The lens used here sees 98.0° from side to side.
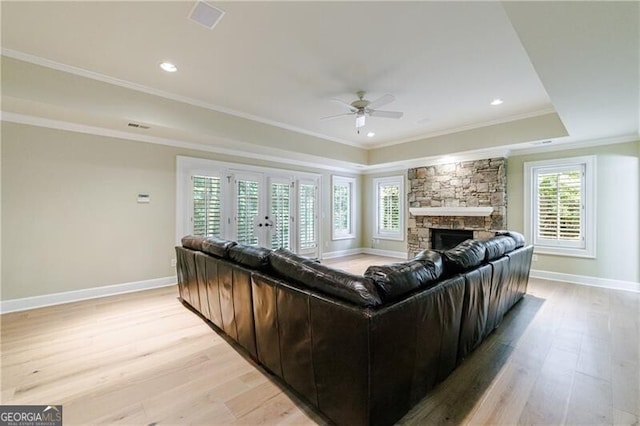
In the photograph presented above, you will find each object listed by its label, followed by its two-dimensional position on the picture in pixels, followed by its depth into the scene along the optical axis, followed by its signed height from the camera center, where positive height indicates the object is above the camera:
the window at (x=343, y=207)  7.49 +0.09
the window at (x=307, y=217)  6.68 -0.16
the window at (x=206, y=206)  4.97 +0.08
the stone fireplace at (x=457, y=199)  5.52 +0.24
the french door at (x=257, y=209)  5.09 +0.03
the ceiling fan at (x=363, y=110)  3.87 +1.43
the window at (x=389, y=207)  7.30 +0.08
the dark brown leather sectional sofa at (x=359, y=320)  1.43 -0.70
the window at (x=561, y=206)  4.71 +0.07
